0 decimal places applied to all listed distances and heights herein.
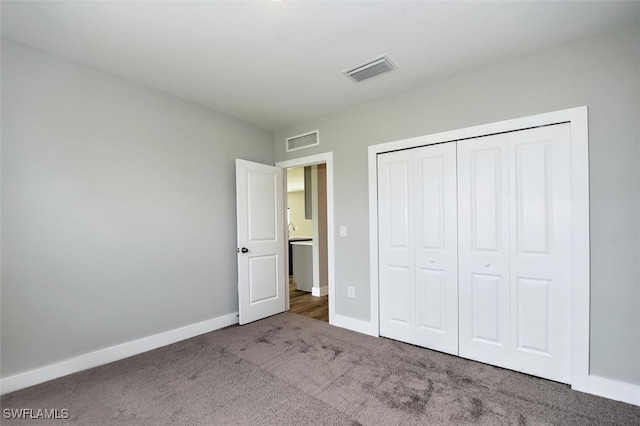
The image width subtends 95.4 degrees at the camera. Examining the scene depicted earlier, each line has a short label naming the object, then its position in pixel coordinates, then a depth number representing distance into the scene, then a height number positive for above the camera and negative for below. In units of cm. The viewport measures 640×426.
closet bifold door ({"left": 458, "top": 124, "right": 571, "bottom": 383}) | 224 -37
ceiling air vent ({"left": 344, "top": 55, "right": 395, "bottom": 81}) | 248 +124
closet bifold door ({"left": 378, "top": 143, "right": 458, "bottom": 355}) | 275 -39
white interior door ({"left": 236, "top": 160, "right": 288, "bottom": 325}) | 362 -40
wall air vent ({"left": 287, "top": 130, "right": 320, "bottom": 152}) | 377 +92
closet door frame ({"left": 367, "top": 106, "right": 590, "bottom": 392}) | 213 -26
